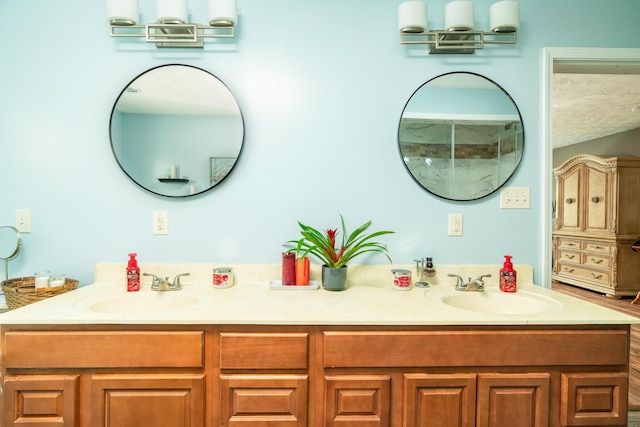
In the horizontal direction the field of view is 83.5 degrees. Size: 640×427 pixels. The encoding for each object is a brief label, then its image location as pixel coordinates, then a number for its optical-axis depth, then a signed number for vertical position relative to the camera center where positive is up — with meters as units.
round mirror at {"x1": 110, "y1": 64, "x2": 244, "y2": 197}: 1.74 +0.40
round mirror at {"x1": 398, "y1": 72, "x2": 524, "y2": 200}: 1.77 +0.39
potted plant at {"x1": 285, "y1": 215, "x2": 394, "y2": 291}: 1.62 -0.16
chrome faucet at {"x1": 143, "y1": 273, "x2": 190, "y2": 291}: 1.60 -0.32
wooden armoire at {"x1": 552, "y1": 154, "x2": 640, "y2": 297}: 4.25 -0.08
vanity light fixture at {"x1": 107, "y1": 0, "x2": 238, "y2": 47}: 1.64 +0.89
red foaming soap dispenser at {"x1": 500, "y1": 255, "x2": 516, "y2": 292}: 1.64 -0.28
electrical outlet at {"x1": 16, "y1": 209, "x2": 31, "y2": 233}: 1.76 -0.04
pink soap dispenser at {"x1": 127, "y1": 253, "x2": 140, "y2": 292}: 1.61 -0.28
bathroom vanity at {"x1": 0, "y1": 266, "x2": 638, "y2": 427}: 1.22 -0.54
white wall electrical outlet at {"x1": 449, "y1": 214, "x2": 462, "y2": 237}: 1.79 -0.04
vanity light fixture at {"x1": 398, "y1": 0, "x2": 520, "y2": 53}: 1.67 +0.90
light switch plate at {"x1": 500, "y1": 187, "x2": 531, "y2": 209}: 1.80 +0.09
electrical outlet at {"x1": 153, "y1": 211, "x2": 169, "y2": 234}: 1.76 -0.05
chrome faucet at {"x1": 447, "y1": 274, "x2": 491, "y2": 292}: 1.64 -0.32
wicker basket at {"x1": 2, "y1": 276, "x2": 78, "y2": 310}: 1.49 -0.35
